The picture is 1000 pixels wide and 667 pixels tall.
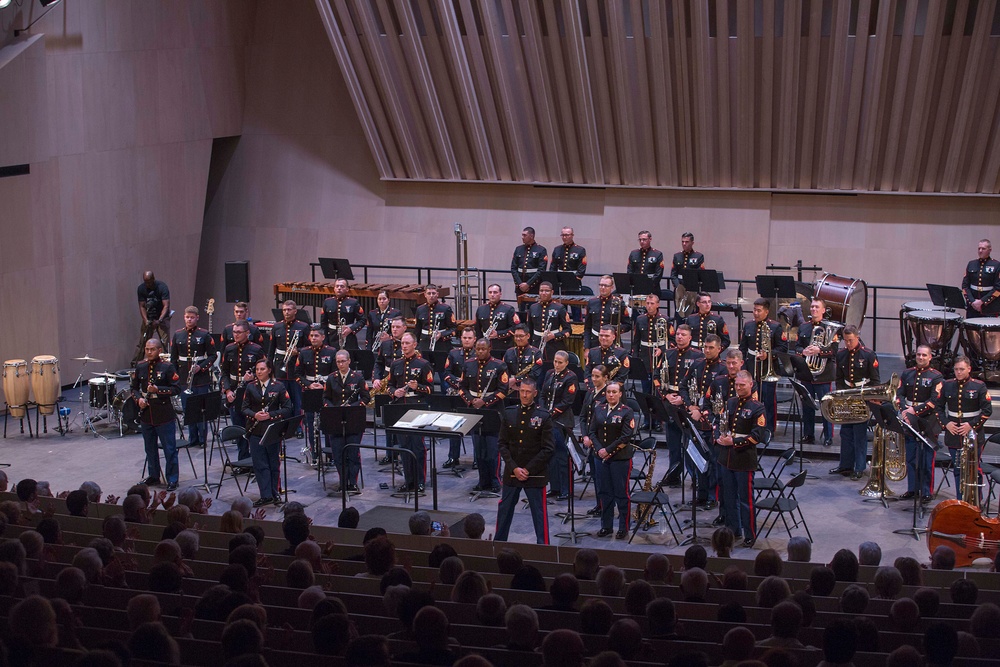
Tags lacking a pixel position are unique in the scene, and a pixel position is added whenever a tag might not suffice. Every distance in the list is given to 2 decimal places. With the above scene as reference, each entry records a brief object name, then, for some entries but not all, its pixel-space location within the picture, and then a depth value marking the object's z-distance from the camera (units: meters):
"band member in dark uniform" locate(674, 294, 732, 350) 15.01
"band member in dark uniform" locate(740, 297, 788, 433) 14.52
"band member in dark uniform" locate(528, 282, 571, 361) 16.00
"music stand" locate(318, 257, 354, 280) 19.01
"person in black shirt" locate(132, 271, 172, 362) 18.58
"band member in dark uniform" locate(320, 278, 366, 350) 17.43
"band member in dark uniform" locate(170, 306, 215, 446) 15.22
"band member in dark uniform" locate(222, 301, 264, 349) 15.68
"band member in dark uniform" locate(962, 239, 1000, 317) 16.39
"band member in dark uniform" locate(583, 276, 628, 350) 16.02
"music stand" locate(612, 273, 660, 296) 16.86
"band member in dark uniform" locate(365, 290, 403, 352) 16.62
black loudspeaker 19.70
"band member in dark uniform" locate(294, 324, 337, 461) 14.49
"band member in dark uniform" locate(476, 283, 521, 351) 16.09
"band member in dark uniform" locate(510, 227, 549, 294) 18.53
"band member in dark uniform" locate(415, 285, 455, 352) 16.45
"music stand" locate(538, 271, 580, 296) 17.56
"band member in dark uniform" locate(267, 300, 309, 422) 15.82
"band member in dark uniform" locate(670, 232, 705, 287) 18.05
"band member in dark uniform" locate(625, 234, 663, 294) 18.08
